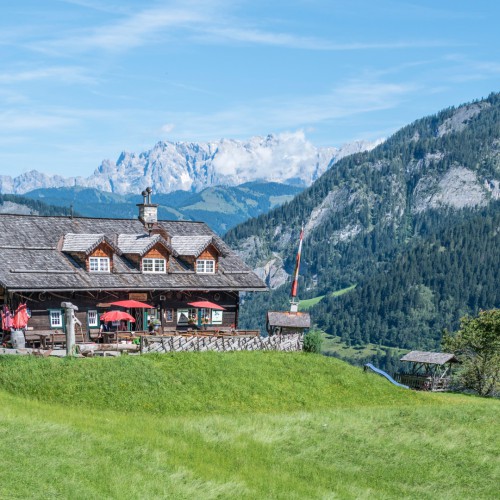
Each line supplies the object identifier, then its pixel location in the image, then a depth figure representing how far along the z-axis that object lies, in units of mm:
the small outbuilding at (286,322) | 59125
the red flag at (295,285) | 58269
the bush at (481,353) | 74188
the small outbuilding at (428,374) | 71312
